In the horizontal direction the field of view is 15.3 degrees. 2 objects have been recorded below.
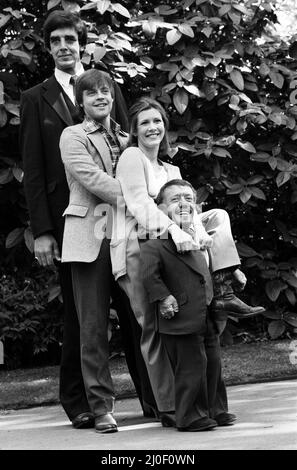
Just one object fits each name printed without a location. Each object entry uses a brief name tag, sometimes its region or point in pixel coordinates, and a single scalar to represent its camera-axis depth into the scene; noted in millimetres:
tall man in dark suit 6367
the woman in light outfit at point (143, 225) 6059
